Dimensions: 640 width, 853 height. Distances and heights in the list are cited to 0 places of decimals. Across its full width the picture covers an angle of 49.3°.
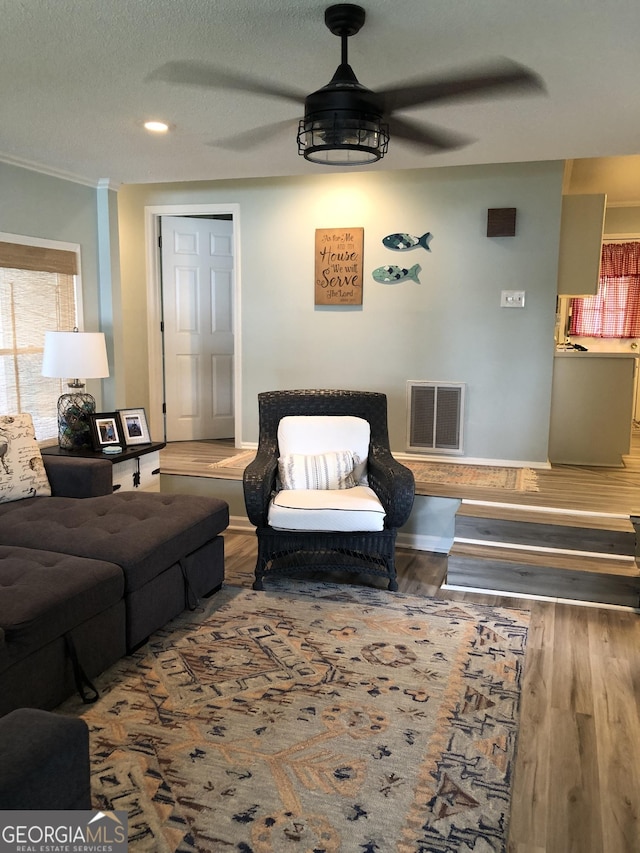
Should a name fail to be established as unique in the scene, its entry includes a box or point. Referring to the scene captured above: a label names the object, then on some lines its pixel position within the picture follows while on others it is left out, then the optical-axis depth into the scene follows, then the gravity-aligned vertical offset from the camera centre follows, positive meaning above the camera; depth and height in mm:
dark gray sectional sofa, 2287 -896
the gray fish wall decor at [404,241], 5219 +714
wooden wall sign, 5367 +555
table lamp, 3973 -195
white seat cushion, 3488 -885
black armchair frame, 3547 -1025
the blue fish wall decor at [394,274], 5273 +473
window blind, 3996 +84
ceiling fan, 2211 +900
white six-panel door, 6051 +88
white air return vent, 5309 -601
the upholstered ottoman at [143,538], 2828 -862
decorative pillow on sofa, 3432 -640
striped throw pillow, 3848 -745
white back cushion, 4047 -579
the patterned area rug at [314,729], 1931 -1331
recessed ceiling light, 3336 +1005
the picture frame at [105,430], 4168 -574
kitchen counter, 5211 -118
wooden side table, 4043 -789
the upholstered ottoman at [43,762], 1474 -931
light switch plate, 5059 +286
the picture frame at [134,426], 4348 -573
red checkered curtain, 7992 +424
